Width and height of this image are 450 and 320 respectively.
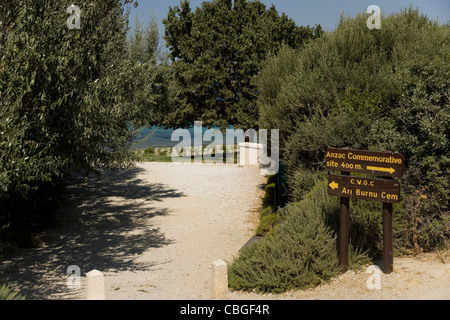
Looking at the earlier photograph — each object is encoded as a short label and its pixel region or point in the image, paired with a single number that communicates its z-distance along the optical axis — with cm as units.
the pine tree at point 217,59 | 3434
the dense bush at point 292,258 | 862
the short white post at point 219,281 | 734
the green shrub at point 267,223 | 1442
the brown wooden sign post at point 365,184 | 840
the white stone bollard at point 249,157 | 3103
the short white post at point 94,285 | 616
